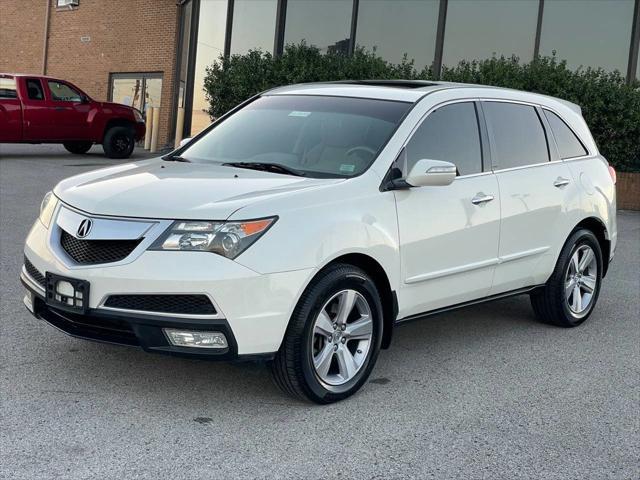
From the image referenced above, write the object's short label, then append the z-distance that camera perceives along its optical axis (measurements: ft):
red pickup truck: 59.47
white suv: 13.35
